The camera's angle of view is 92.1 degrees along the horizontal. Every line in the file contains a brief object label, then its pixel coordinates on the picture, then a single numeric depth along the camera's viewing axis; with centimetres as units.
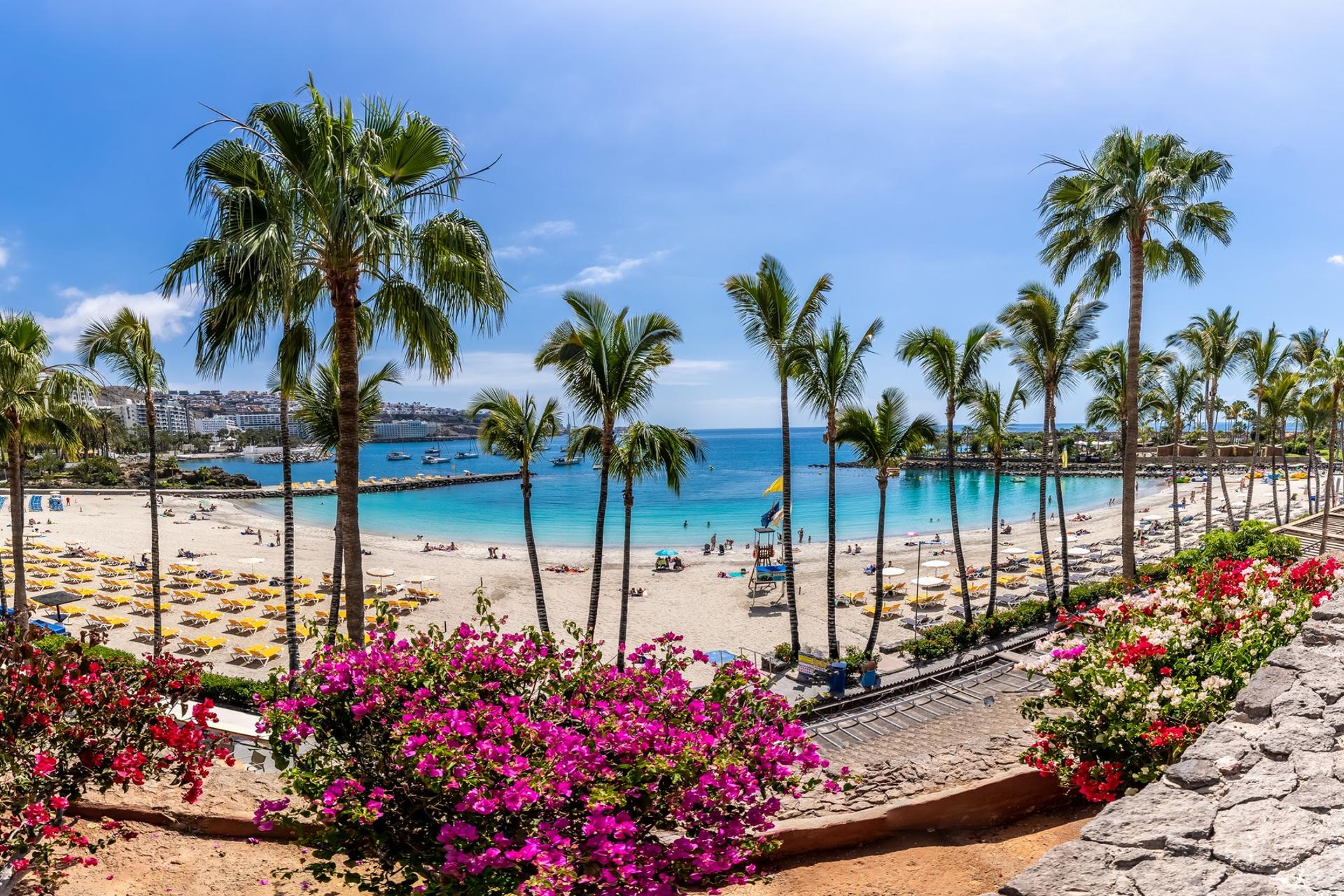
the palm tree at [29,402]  1288
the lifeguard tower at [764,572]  3138
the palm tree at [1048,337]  1784
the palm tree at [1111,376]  2241
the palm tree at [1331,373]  2120
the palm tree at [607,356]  1319
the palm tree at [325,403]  1364
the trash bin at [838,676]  1429
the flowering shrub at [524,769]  344
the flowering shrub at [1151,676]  493
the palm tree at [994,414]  1983
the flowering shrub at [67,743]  447
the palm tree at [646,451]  1464
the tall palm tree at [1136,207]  1405
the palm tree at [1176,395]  2614
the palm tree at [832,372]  1497
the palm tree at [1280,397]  2608
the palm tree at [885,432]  1625
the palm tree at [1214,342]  2466
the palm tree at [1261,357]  2536
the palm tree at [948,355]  1764
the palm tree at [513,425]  1533
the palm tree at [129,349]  1398
